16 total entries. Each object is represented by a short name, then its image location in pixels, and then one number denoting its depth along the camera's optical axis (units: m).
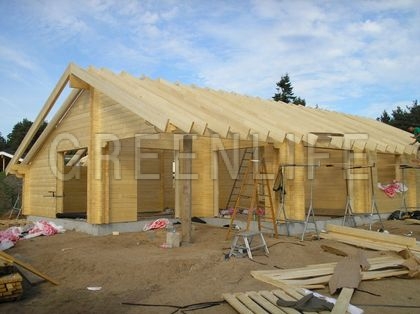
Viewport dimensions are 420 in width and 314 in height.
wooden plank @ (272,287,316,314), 5.14
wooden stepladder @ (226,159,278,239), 8.39
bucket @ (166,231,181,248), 8.27
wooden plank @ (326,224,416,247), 8.08
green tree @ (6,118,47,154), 43.69
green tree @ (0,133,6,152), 46.01
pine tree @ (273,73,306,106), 37.66
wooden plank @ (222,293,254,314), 4.67
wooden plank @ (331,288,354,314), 4.61
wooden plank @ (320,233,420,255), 7.96
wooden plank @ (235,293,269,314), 4.67
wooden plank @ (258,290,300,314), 4.64
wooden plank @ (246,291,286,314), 4.66
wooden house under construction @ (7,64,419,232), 9.16
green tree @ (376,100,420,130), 32.19
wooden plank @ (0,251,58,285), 5.92
